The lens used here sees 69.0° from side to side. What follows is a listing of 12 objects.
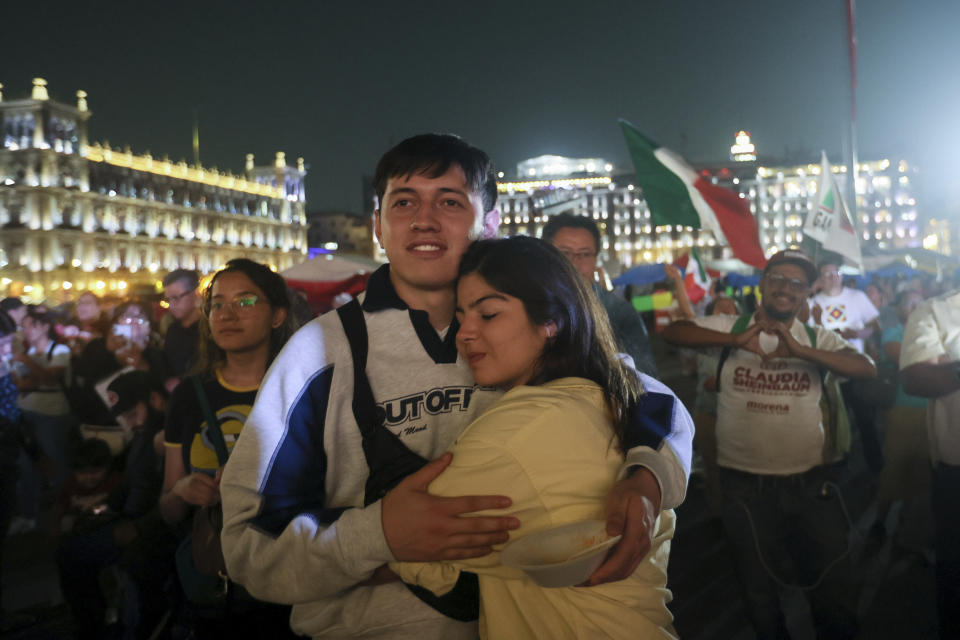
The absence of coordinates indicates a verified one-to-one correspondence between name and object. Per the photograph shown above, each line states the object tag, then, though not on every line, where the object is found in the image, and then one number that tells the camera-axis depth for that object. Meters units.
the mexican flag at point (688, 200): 6.46
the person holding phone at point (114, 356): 5.41
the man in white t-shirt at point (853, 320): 7.55
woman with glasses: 3.17
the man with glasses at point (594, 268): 3.74
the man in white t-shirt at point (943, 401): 3.57
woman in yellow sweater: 1.59
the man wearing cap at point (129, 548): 3.57
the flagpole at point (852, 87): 11.01
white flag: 7.32
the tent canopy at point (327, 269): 11.88
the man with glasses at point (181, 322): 5.74
